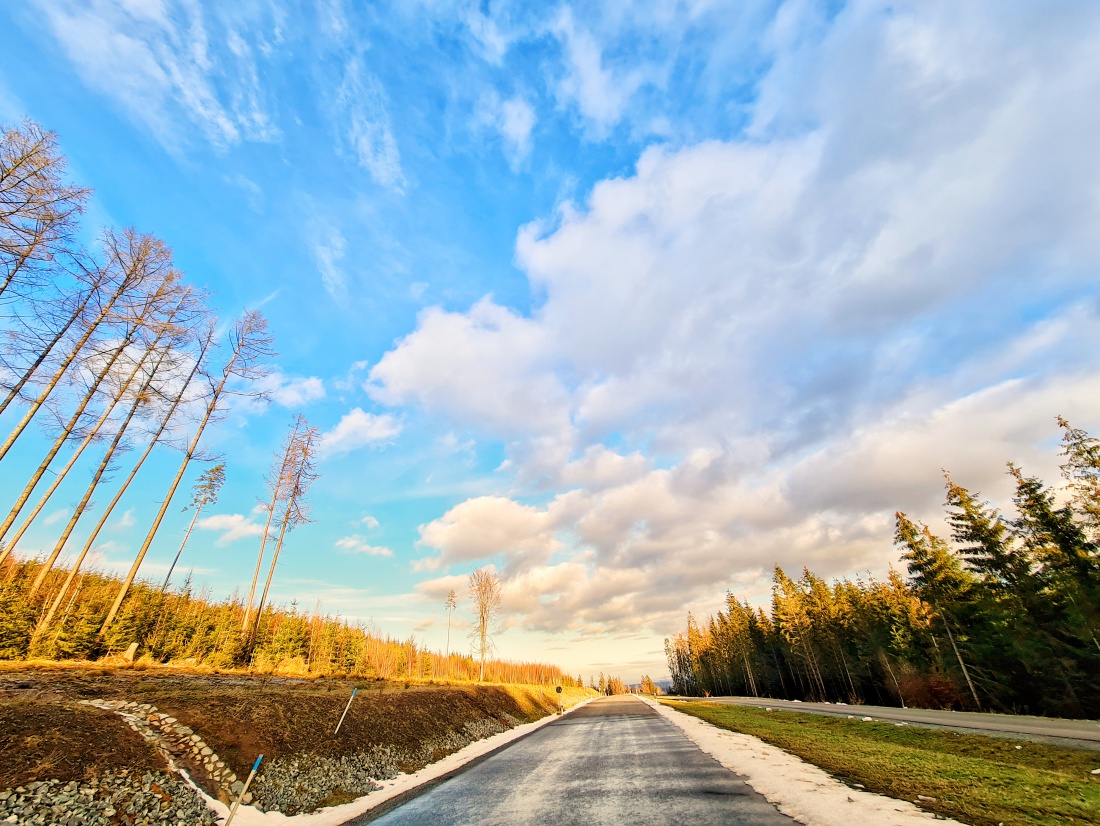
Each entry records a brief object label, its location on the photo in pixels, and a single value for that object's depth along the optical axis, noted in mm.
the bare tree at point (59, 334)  16000
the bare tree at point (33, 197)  10969
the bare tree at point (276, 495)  28038
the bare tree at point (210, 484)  37125
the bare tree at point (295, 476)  31766
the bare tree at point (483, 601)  57569
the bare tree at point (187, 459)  20156
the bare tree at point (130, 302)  19094
